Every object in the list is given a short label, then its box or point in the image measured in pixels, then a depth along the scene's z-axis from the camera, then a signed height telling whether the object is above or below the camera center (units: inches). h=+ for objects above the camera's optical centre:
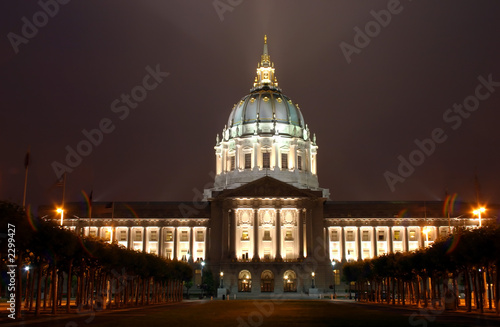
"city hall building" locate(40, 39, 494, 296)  5017.2 +518.0
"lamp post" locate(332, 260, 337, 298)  4940.5 +121.6
